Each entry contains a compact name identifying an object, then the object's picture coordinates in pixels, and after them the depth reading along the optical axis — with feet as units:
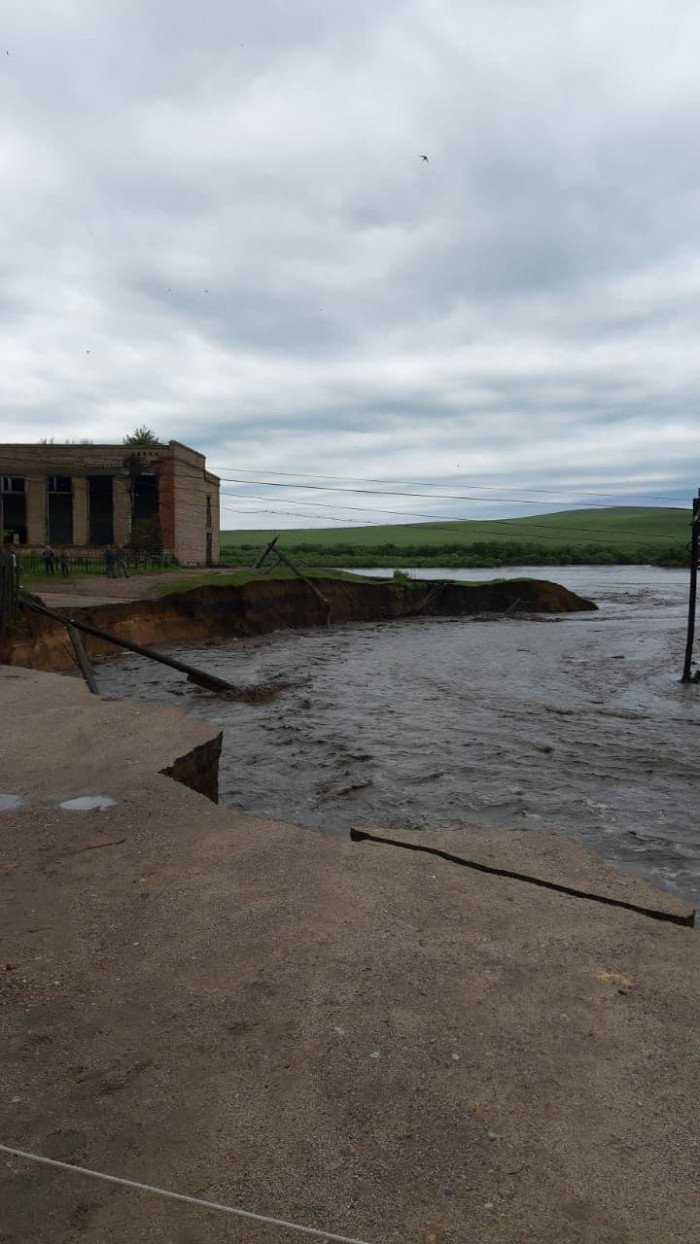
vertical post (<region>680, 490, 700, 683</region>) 55.67
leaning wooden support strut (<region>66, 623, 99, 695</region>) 37.73
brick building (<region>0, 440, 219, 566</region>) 122.72
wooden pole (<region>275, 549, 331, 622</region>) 94.22
